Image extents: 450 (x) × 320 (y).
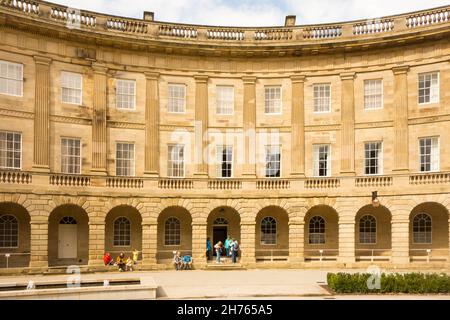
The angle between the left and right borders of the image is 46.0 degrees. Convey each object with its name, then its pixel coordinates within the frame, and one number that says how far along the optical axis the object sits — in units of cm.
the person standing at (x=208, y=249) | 3550
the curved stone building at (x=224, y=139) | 3259
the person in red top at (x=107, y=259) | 3269
